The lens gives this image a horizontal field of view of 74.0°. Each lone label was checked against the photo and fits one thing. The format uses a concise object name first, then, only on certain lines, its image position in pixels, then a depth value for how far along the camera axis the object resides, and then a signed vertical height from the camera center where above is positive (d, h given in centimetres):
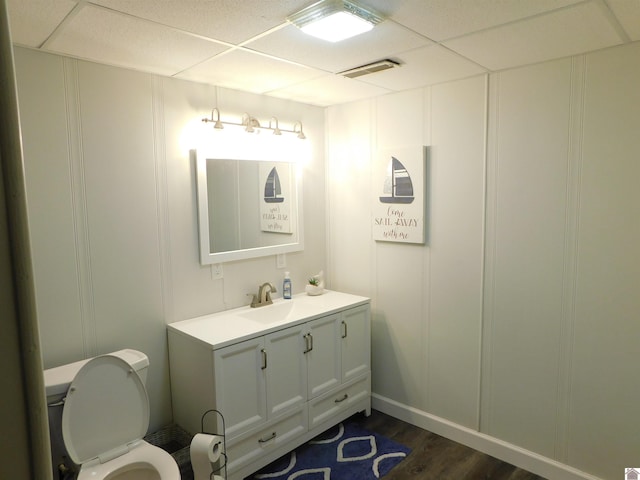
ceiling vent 230 +73
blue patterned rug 249 -161
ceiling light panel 159 +72
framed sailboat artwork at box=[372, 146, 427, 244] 288 +2
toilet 189 -101
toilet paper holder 223 -129
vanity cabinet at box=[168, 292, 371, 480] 231 -104
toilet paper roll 200 -119
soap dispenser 314 -64
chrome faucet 294 -67
